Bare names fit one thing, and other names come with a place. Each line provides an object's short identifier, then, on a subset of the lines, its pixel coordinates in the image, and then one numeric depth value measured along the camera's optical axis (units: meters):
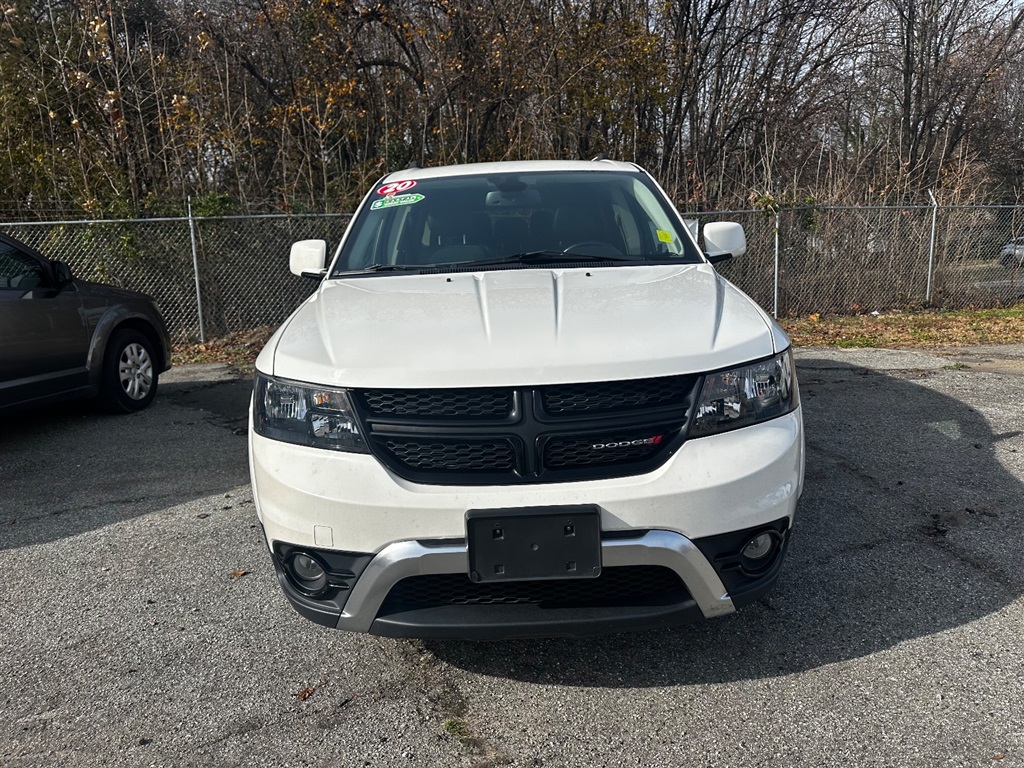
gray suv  5.47
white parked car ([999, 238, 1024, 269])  11.77
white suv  2.25
